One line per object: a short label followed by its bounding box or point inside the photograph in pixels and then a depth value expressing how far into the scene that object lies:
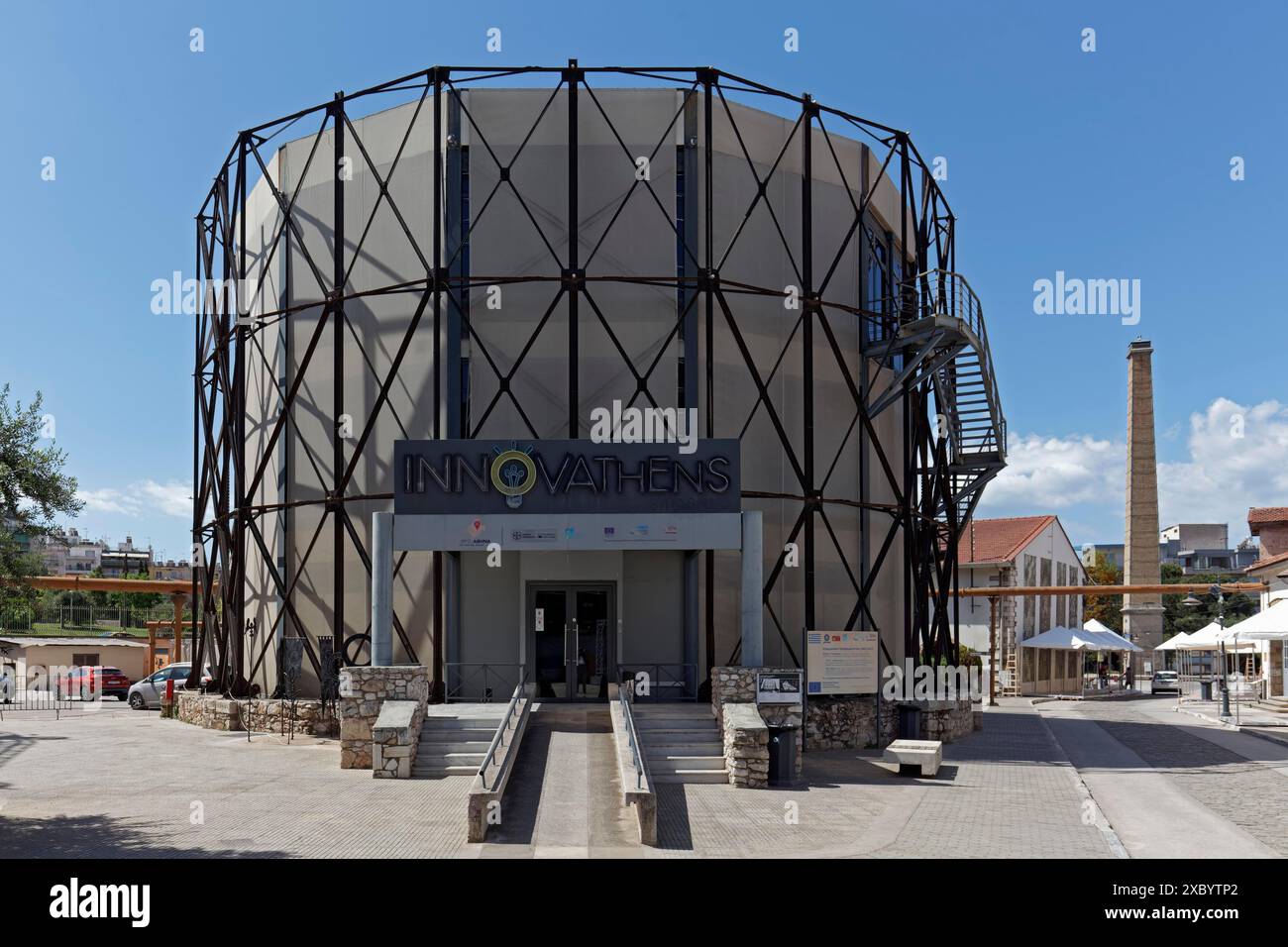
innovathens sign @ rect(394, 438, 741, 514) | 22.72
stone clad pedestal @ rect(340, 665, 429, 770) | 20.98
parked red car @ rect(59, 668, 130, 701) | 44.53
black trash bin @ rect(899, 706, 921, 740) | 26.98
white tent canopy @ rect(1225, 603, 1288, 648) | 34.00
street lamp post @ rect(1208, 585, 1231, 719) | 36.09
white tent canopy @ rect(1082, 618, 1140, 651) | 52.69
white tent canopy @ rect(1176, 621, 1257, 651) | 42.90
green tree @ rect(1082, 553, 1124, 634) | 95.62
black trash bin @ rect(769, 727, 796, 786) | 19.64
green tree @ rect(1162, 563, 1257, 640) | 91.25
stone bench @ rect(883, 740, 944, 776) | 20.94
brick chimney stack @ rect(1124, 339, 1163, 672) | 70.81
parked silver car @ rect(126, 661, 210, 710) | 37.53
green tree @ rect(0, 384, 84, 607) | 17.05
